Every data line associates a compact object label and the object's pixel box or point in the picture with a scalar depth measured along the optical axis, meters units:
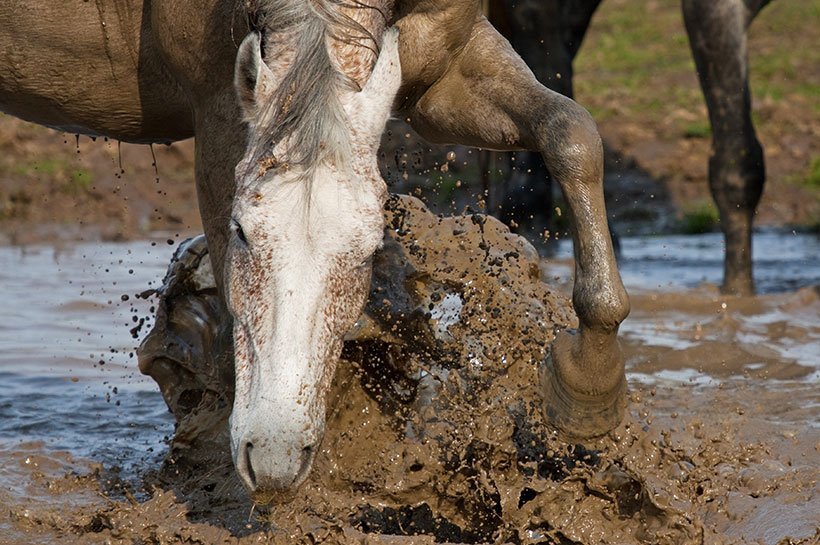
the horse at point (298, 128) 6.23
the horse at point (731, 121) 14.20
